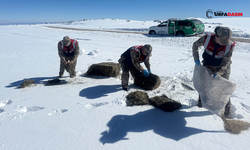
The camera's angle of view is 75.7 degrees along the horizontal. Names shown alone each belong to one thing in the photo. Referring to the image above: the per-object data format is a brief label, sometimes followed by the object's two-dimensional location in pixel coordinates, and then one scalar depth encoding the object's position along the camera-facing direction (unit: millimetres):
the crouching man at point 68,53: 4402
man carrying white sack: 2453
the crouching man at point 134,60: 3434
